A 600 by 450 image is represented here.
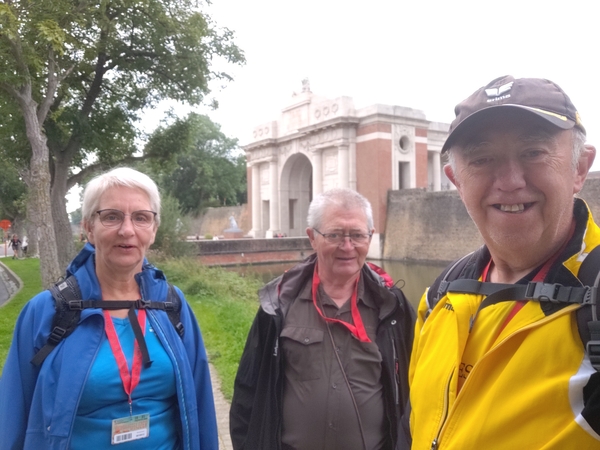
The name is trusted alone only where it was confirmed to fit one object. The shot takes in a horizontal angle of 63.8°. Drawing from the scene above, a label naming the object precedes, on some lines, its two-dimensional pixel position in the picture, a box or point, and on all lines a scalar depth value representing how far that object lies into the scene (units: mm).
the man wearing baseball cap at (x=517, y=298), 1061
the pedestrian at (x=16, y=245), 27203
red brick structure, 29391
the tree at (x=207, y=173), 43000
